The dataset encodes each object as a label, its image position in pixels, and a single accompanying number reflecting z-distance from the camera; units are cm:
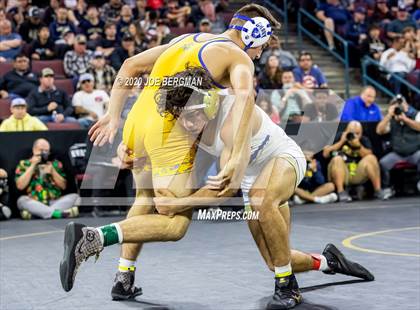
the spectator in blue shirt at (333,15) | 1511
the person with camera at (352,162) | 1110
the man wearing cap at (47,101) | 1081
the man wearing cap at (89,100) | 1102
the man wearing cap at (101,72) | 1150
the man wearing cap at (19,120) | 1012
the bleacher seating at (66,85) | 1158
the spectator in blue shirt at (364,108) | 1182
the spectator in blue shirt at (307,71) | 1264
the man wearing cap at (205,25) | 1291
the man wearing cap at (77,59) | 1182
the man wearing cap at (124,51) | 1209
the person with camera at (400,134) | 1152
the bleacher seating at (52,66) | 1185
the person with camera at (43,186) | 987
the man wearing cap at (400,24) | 1516
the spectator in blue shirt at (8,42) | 1192
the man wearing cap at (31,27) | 1240
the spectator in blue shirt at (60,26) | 1241
